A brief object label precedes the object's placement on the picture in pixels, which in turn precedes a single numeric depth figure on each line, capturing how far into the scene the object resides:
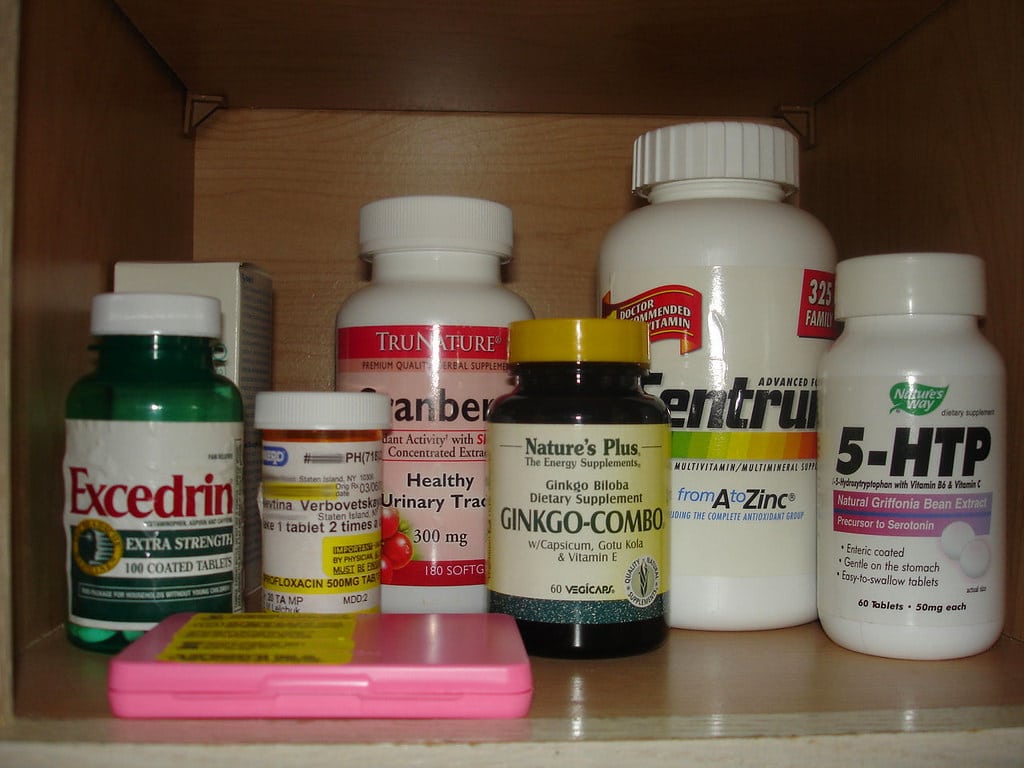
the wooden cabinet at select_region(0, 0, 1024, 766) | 0.38
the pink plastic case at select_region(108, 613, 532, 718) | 0.39
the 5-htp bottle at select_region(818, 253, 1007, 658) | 0.47
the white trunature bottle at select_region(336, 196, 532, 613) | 0.55
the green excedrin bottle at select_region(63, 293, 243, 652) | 0.46
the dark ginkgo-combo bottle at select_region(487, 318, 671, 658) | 0.47
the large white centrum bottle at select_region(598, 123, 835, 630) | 0.54
